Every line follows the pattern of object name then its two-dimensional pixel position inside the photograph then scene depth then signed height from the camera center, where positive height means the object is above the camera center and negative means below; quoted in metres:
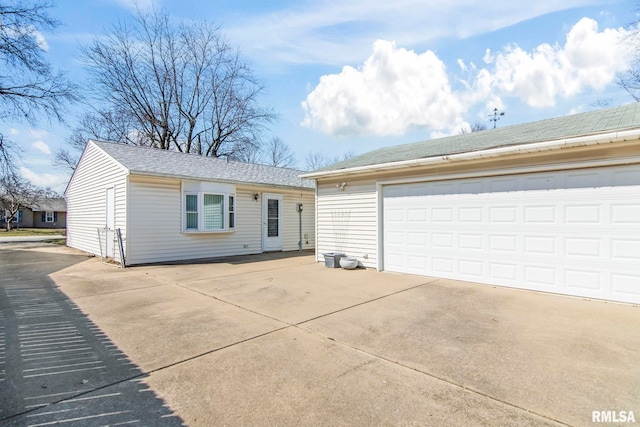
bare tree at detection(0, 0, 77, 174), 11.51 +5.29
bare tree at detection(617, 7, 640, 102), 11.93 +5.98
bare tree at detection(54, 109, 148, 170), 22.86 +5.84
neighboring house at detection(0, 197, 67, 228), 40.12 -0.63
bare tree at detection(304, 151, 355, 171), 40.88 +6.58
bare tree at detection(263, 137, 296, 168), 36.31 +6.40
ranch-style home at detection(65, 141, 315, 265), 9.66 +0.15
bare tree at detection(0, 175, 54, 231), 32.25 +1.22
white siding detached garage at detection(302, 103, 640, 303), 5.22 +0.08
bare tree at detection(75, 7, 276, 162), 21.86 +8.84
